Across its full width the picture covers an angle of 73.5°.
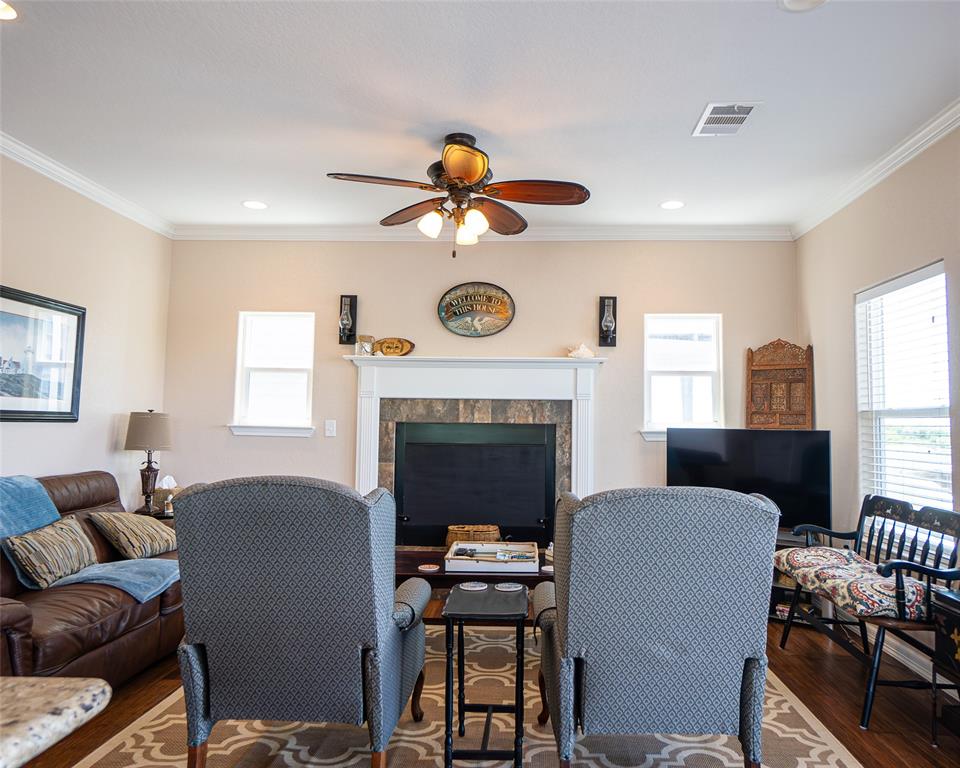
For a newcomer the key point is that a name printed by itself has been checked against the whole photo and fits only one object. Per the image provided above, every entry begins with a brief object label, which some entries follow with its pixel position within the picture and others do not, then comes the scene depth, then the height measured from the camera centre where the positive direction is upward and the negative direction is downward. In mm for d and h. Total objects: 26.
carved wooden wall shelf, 4688 +296
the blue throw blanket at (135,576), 3057 -806
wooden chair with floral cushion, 2703 -694
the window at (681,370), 5020 +422
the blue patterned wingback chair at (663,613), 1926 -582
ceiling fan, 3049 +1119
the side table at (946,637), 2455 -808
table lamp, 4438 -182
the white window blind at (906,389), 3264 +221
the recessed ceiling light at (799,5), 2240 +1479
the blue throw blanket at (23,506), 3074 -486
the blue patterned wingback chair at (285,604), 1960 -594
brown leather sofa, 2426 -916
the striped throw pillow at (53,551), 2965 -681
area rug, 2371 -1263
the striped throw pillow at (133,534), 3570 -695
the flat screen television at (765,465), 4203 -269
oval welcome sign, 5039 +860
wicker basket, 4719 -834
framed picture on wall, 3582 +312
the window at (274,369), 5172 +366
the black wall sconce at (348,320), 5047 +756
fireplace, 4953 -460
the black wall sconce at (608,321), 4965 +780
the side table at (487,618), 2123 -655
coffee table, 3447 -847
